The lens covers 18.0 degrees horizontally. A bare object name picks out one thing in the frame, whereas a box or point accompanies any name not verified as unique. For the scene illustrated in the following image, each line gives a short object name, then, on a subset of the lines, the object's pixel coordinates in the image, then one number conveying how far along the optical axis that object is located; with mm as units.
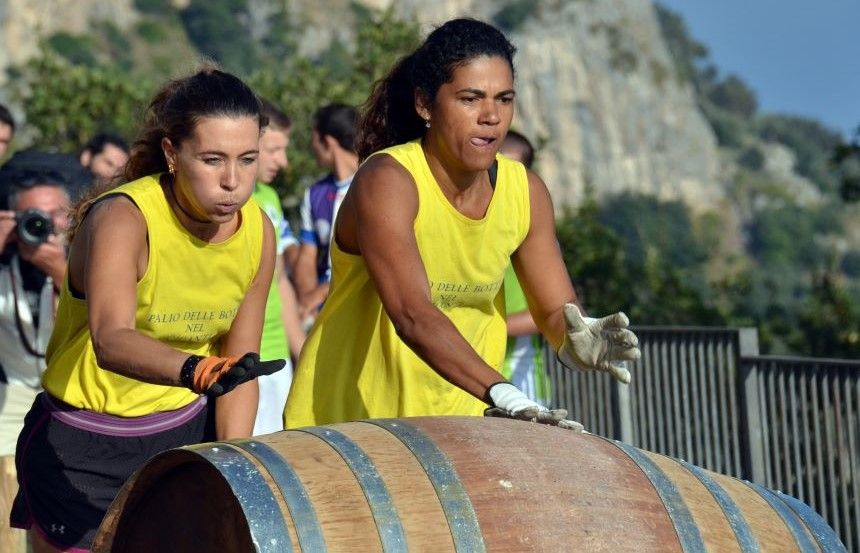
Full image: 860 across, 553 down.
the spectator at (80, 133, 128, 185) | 14087
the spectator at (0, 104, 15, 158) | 13495
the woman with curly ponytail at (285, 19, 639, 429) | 6880
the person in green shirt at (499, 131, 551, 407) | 11831
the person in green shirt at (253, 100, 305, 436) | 11844
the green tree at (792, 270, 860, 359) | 20538
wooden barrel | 5153
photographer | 9626
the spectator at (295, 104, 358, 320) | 13885
